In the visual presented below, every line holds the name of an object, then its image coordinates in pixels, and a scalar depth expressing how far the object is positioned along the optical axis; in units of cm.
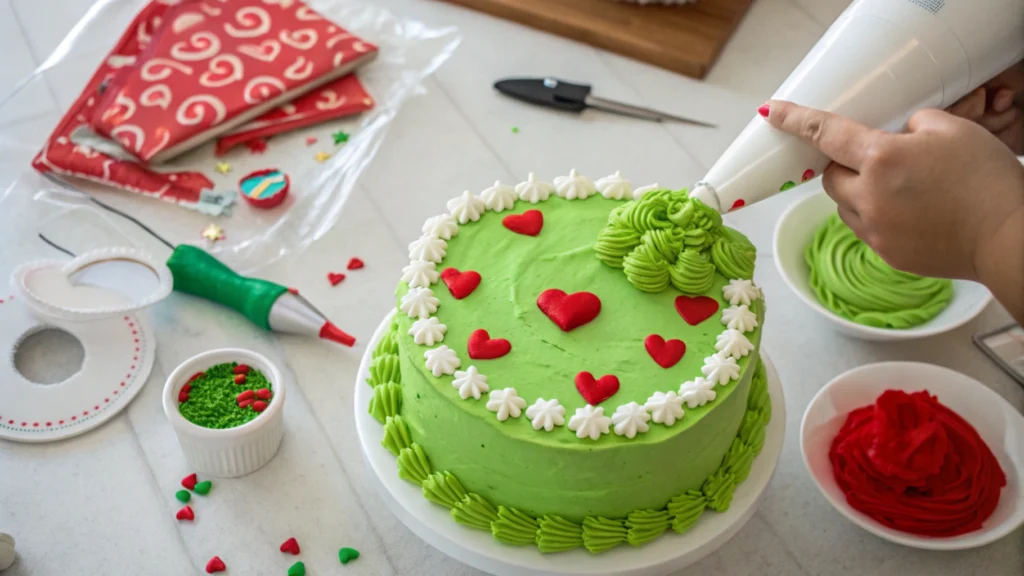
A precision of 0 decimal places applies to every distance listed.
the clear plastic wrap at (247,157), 196
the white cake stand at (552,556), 130
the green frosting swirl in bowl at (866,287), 172
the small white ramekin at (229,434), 151
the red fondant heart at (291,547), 151
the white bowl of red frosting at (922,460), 146
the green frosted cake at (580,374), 126
